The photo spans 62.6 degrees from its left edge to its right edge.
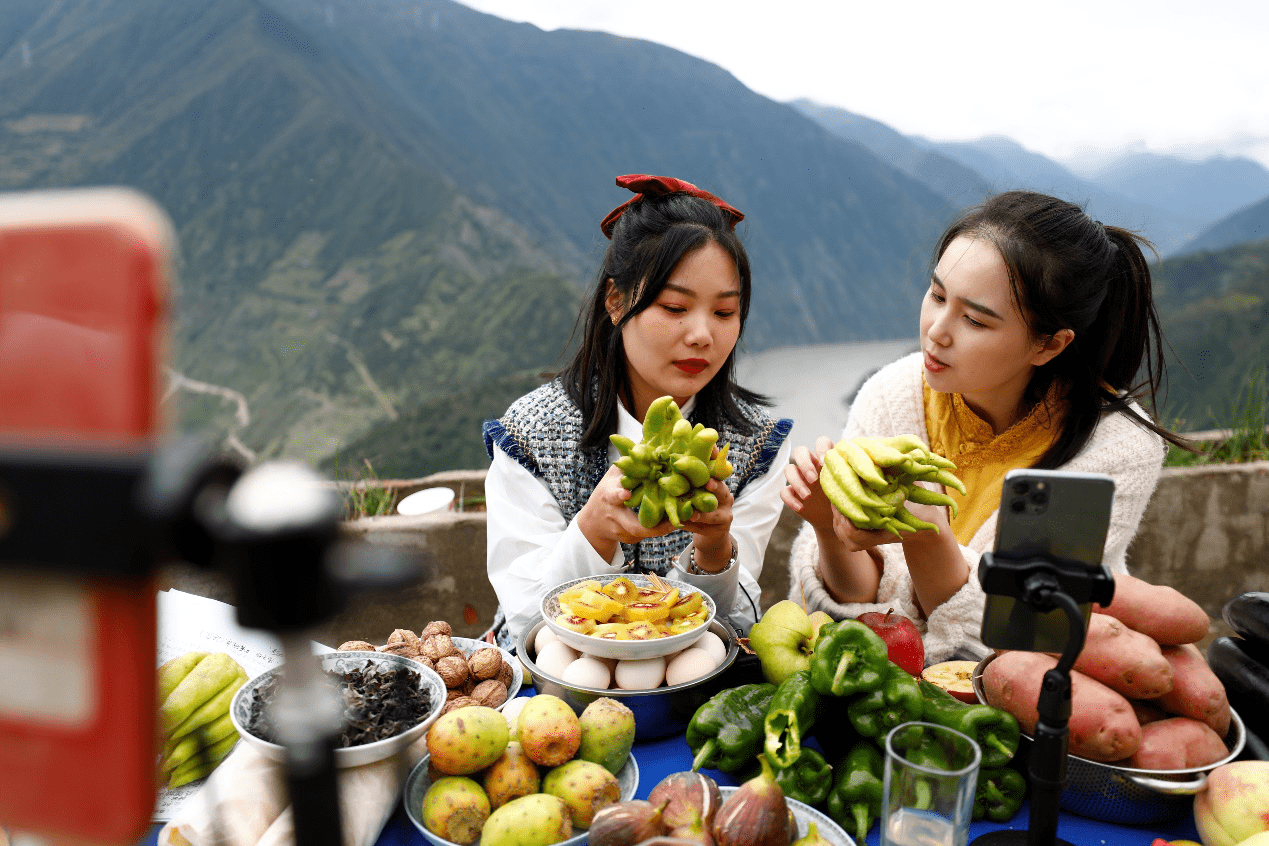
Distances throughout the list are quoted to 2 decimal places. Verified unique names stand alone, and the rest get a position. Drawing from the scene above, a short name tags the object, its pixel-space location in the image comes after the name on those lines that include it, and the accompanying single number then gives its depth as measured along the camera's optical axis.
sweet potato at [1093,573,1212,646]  0.91
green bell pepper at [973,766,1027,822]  0.88
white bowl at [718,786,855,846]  0.83
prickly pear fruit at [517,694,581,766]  0.87
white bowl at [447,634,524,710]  1.06
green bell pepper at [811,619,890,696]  0.88
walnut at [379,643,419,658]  1.03
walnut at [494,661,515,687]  1.06
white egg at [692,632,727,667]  1.01
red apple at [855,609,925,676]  1.02
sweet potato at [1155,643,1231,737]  0.89
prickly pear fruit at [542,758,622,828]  0.84
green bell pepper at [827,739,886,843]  0.86
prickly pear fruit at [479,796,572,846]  0.81
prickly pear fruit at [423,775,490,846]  0.83
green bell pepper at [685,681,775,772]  0.91
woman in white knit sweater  1.23
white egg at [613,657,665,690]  0.97
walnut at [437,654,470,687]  1.01
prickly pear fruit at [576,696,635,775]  0.89
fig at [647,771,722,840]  0.79
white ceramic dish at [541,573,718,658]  0.96
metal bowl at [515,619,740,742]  0.96
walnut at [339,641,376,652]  1.05
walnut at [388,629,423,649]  1.07
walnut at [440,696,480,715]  0.95
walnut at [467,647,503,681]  1.04
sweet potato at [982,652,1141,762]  0.85
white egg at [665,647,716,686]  0.98
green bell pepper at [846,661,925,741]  0.88
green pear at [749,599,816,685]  0.99
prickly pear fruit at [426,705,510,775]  0.84
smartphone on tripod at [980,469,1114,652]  0.76
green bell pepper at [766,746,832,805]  0.87
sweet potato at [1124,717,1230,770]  0.87
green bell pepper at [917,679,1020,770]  0.88
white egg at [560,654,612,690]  0.96
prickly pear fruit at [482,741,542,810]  0.85
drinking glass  0.78
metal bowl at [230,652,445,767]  0.83
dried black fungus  0.85
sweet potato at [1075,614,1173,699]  0.88
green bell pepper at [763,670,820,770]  0.86
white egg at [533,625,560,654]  1.03
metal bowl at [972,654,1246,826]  0.85
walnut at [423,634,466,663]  1.04
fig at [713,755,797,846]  0.78
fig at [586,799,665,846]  0.77
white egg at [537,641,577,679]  0.99
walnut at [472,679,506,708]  1.01
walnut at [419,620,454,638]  1.10
